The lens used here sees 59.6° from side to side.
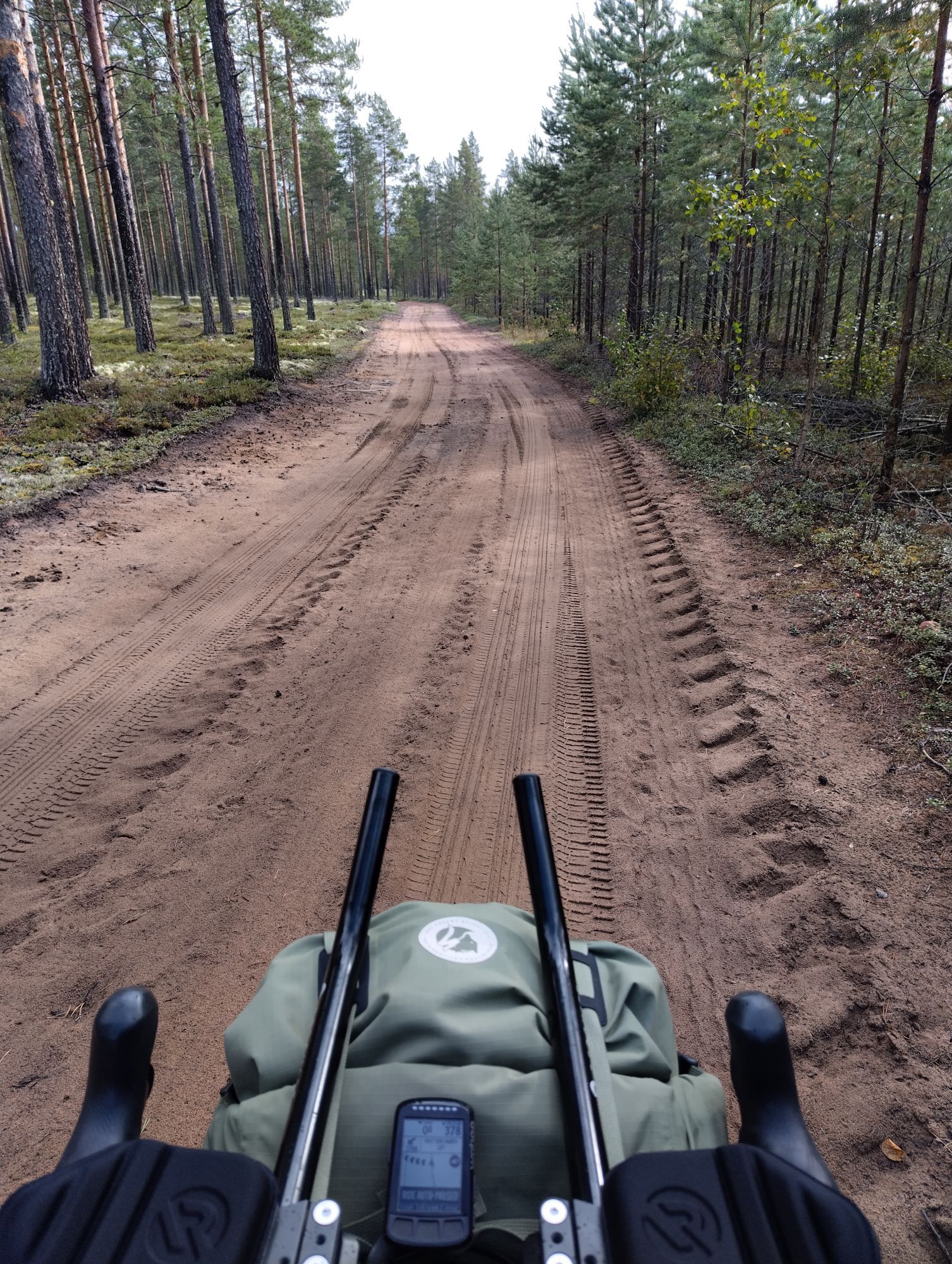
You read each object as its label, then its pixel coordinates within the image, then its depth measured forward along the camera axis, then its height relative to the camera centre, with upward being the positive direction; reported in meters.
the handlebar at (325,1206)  0.41 -0.42
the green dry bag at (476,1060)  0.54 -0.50
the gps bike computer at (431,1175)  0.47 -0.46
